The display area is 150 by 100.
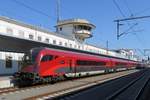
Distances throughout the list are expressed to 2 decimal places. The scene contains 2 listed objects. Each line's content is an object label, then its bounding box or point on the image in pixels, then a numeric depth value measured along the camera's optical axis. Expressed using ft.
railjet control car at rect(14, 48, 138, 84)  82.12
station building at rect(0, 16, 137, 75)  96.11
